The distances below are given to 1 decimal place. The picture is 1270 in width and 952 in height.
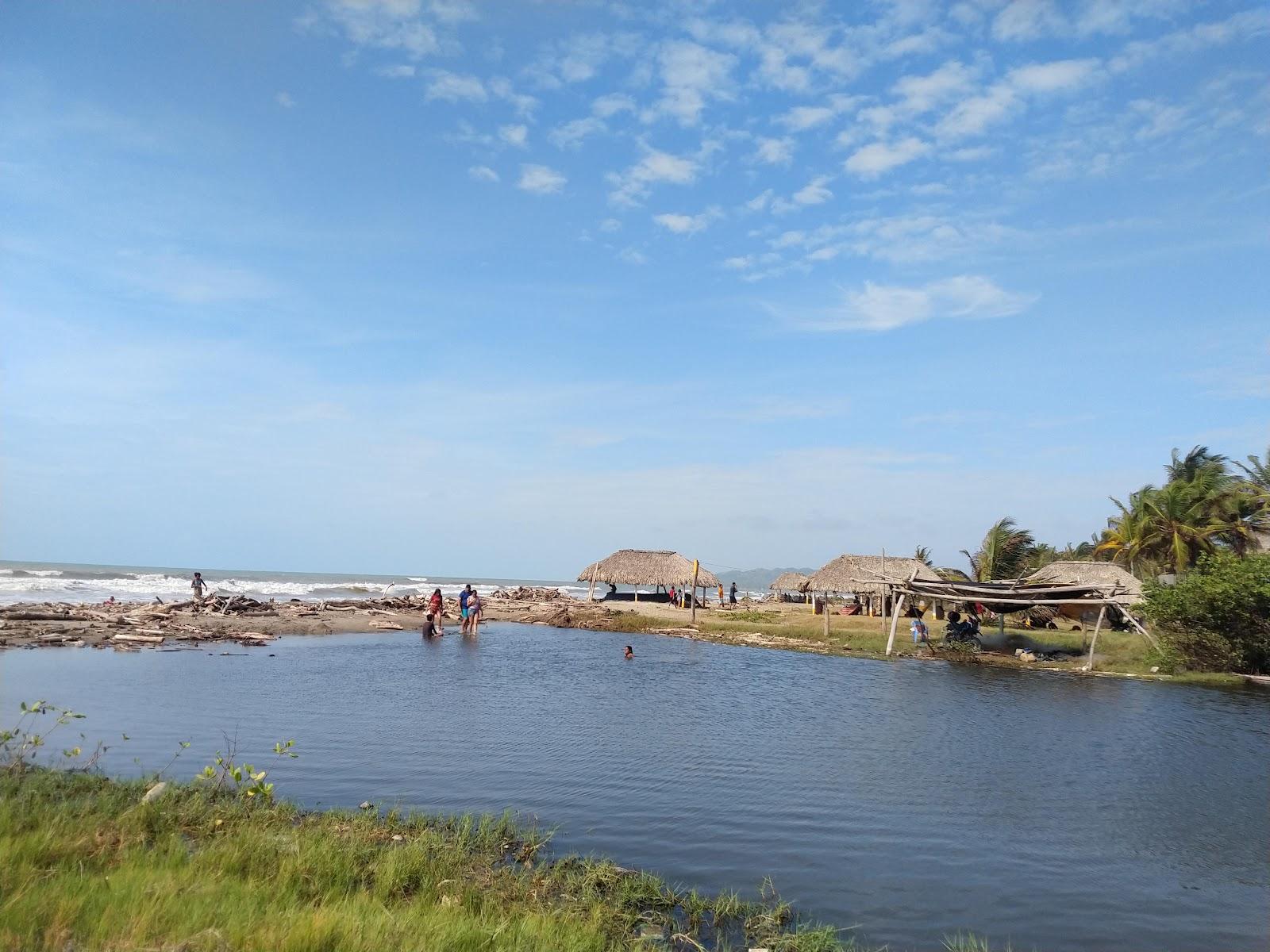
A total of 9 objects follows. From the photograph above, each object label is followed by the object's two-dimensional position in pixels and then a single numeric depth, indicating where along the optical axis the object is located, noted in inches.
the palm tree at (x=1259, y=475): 1540.4
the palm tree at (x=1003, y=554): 1863.9
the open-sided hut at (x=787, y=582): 2876.5
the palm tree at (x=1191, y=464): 1920.5
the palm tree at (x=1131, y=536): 1688.0
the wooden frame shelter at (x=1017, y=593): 1122.0
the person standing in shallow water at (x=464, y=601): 1519.4
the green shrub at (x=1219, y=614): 940.0
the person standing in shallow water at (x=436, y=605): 1504.2
